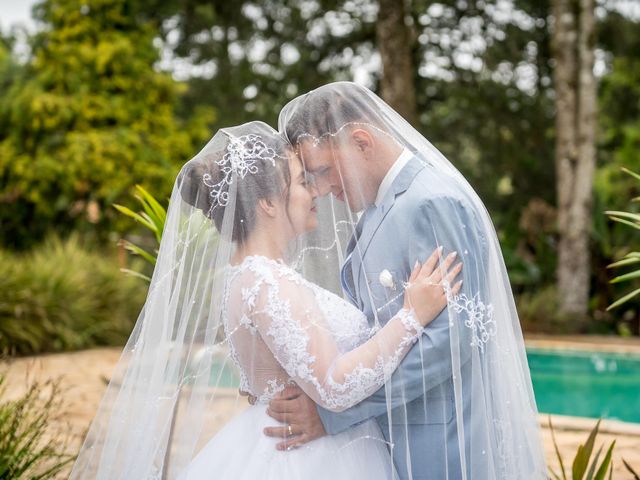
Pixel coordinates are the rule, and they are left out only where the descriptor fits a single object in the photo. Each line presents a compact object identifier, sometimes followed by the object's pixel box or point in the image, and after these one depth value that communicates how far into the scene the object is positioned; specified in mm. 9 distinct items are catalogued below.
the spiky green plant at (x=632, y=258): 2669
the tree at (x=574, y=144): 10281
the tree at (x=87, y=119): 11656
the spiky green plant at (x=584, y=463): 2573
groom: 2104
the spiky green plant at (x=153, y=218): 3264
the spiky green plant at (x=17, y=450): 2861
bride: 2072
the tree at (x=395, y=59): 10500
